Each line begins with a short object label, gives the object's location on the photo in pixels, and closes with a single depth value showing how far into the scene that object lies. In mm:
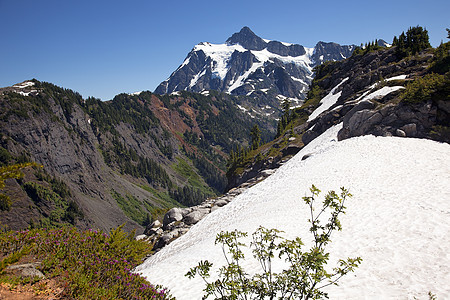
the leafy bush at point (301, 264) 4754
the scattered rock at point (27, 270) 7564
